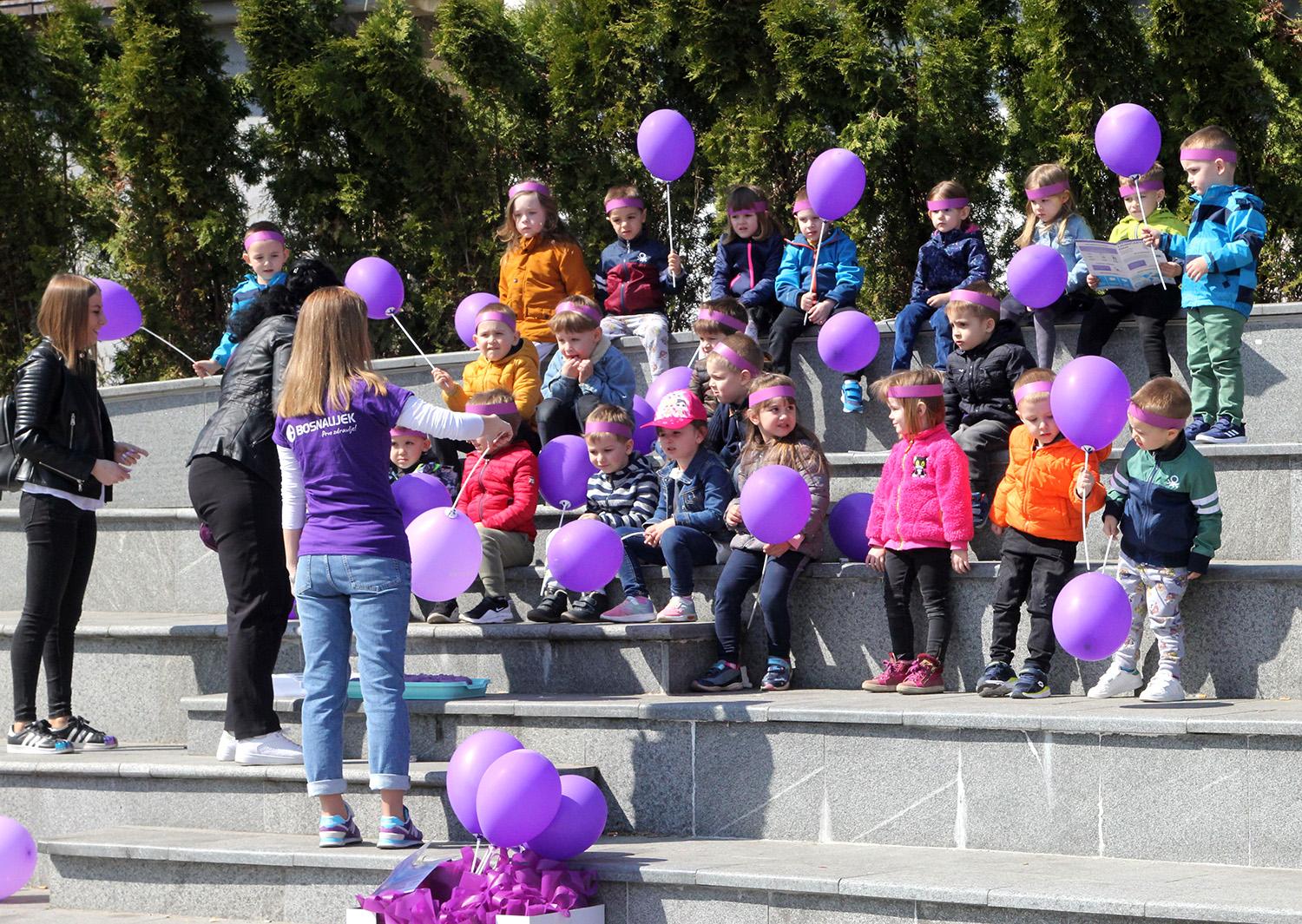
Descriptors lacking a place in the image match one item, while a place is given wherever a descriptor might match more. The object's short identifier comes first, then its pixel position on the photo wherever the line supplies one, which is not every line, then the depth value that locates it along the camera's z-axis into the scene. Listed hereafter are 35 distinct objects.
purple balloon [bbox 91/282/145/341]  15.31
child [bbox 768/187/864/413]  17.03
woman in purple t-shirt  10.81
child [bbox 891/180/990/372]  16.64
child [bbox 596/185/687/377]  18.33
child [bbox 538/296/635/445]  15.83
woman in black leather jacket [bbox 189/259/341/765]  12.04
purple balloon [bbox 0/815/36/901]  11.92
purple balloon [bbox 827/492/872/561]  13.55
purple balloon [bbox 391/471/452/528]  13.95
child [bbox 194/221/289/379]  15.69
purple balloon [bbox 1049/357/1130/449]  11.70
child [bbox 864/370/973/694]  12.56
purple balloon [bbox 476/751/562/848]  10.09
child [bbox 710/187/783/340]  17.72
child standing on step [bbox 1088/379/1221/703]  11.61
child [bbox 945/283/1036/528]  14.13
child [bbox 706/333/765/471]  15.01
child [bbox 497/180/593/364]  18.28
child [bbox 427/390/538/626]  13.95
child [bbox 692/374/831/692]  12.91
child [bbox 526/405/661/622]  14.34
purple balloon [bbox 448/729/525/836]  10.66
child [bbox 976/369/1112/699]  12.12
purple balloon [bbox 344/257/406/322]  17.11
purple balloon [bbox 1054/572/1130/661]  11.11
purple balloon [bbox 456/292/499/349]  17.58
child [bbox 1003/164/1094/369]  15.96
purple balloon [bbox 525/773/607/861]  10.50
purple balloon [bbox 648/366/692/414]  15.53
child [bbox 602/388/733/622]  13.44
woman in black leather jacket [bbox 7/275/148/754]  13.02
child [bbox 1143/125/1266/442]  14.62
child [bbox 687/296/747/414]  16.12
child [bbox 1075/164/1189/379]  15.50
